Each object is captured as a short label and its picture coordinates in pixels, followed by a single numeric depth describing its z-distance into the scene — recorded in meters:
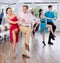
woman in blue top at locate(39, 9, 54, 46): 3.84
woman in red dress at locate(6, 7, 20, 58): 2.89
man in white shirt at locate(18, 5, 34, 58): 2.89
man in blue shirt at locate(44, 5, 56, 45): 3.82
